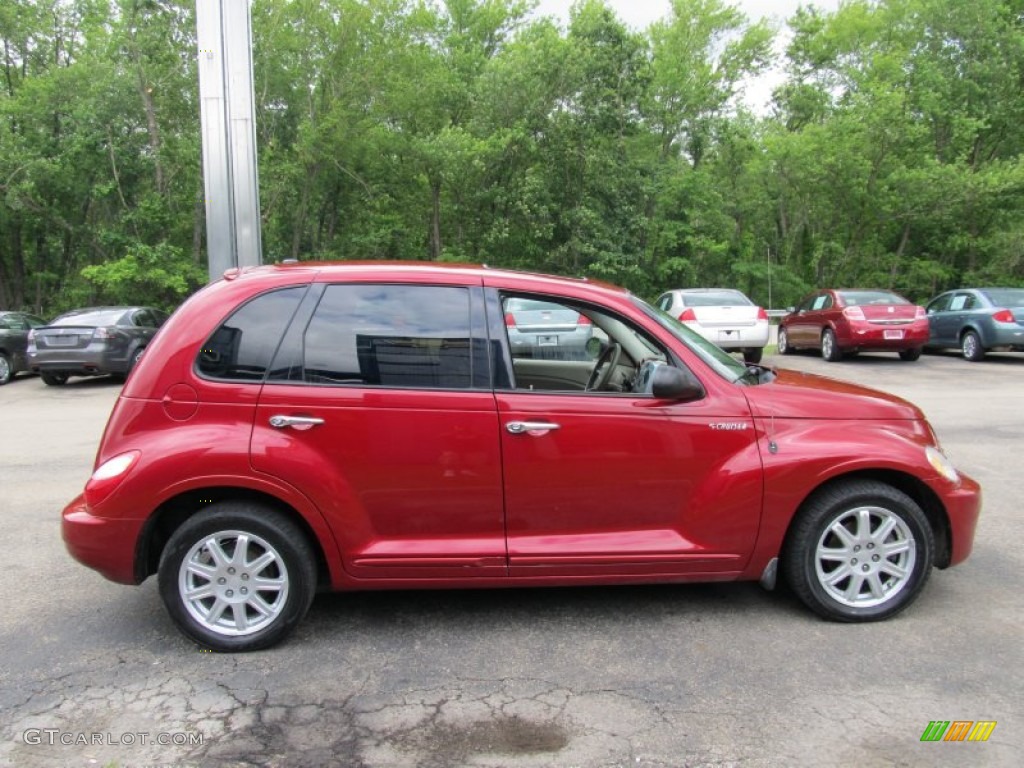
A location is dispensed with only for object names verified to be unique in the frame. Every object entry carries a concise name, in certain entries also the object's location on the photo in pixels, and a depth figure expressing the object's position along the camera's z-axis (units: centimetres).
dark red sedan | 1448
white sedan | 1346
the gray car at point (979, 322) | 1466
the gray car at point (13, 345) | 1465
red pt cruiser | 332
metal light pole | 984
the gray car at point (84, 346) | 1348
